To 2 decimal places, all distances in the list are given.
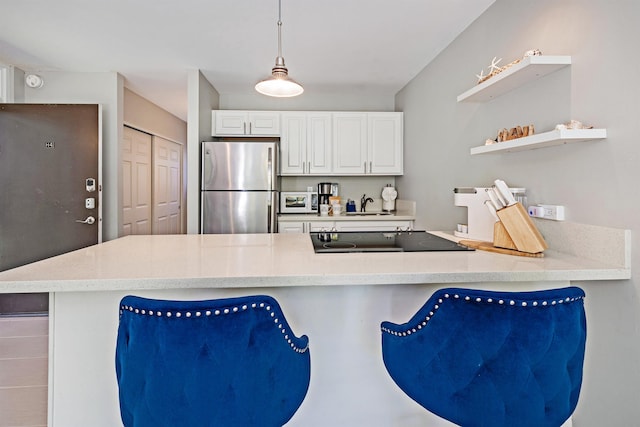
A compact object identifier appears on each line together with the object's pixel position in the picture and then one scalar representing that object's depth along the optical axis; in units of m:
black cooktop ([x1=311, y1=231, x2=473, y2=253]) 1.59
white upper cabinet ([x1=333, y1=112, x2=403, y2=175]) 4.02
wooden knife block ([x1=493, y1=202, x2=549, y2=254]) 1.46
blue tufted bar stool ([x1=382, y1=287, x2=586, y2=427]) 0.85
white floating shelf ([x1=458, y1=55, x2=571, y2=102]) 1.57
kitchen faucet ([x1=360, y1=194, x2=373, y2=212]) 4.39
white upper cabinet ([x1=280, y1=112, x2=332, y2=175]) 3.97
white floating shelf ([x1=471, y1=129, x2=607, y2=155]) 1.40
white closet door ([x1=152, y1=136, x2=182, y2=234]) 5.11
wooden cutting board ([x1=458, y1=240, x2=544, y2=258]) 1.47
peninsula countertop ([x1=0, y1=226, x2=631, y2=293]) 1.11
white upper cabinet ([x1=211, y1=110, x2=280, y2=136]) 3.96
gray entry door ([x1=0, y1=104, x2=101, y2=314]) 3.29
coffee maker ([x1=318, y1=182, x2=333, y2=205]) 4.16
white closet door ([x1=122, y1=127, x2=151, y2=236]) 4.24
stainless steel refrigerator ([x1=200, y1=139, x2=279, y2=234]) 3.50
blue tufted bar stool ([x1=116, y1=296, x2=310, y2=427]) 0.81
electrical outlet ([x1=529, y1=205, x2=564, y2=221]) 1.62
